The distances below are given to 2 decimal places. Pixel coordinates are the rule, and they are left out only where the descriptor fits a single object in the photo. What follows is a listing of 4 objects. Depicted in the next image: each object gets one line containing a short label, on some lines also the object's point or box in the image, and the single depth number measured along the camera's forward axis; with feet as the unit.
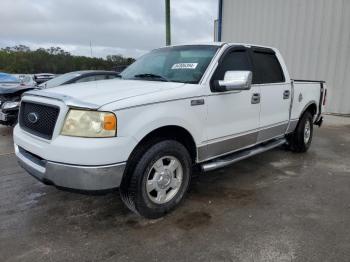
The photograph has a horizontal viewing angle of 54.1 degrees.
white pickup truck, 9.80
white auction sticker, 13.42
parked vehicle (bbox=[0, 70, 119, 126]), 25.59
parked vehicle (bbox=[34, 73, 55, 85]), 51.33
